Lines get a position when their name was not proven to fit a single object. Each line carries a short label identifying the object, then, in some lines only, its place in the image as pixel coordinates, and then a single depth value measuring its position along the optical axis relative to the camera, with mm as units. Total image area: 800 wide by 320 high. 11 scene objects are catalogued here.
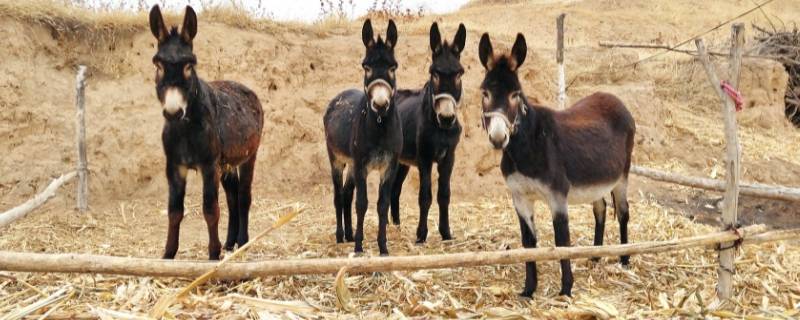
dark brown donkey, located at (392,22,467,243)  5480
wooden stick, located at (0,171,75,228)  3940
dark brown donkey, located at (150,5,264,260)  4379
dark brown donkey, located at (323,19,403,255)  5172
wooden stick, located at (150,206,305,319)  3232
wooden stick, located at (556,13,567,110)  8844
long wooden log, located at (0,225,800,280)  3182
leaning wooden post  3873
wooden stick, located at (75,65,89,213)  7934
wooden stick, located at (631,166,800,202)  4746
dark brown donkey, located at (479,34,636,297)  4148
